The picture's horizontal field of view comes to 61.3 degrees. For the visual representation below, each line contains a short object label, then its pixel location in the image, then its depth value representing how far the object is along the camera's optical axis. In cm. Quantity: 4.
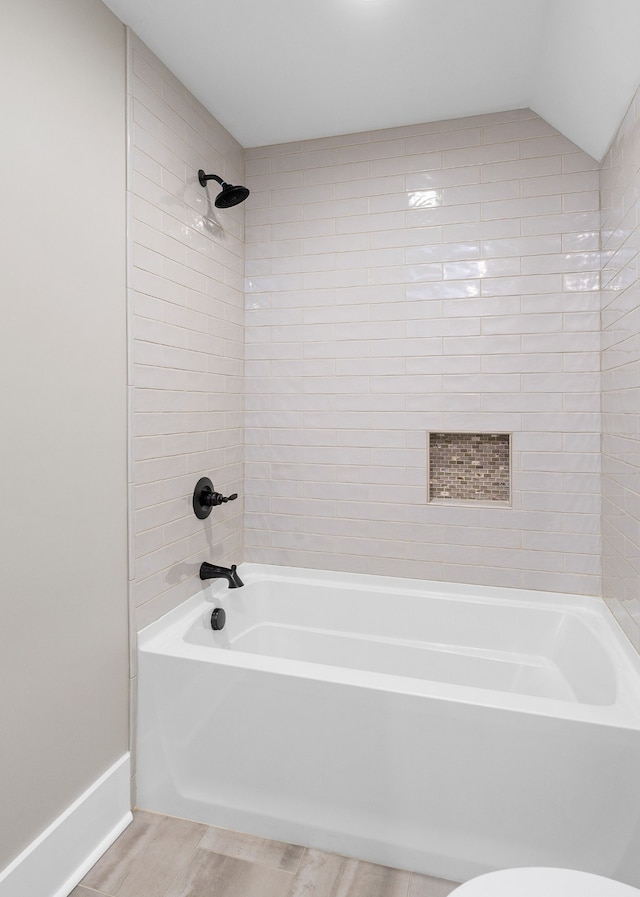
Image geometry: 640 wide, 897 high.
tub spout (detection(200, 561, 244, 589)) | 228
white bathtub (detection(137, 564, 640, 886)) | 149
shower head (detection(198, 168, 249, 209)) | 214
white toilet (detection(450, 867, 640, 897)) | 104
